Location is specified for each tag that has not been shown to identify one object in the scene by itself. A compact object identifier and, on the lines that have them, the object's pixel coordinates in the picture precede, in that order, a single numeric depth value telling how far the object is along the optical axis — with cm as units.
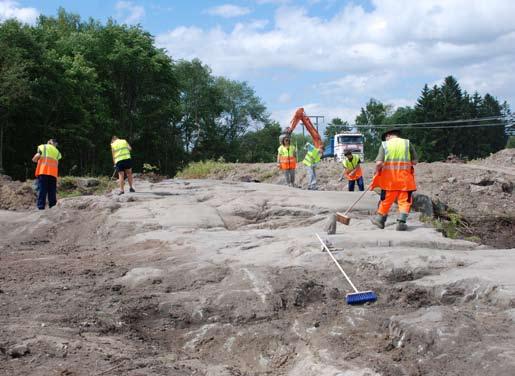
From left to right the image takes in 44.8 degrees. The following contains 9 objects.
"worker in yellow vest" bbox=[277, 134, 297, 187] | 1736
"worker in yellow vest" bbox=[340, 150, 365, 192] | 1592
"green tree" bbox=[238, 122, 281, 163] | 6681
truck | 4110
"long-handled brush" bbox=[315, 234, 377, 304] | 589
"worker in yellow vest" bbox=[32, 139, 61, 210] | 1433
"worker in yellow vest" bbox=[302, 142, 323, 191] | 1753
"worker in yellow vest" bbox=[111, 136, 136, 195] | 1365
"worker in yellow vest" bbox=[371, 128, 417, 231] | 933
